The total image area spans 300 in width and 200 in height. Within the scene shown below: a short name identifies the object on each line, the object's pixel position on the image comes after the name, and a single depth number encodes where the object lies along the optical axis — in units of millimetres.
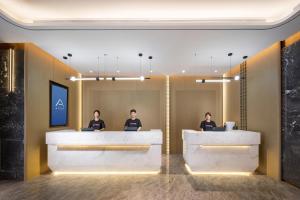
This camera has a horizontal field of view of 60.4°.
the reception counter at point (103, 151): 5812
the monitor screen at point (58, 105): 6582
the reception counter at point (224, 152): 5816
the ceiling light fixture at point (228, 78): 6177
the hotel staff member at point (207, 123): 7384
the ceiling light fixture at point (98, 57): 6171
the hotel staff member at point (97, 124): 7182
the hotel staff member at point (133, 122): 7328
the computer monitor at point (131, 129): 5964
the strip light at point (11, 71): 5434
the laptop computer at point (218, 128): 5992
